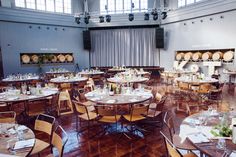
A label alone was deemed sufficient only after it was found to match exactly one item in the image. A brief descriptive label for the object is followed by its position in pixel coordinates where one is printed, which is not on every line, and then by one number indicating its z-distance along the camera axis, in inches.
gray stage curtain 555.8
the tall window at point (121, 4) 547.2
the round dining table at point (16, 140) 80.0
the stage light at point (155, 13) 408.0
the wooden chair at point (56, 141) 91.6
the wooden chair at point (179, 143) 103.2
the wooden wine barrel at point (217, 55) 421.4
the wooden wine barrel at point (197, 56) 461.7
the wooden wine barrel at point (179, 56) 496.6
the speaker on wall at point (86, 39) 557.0
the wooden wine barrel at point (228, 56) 399.5
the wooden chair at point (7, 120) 125.7
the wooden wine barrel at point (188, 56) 478.9
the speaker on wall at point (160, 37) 518.5
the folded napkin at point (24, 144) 83.6
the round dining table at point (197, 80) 260.3
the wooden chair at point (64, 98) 232.5
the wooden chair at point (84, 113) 160.1
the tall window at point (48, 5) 475.8
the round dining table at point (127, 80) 275.5
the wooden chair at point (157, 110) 168.0
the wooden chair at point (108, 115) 152.6
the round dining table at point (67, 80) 298.0
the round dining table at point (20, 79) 319.4
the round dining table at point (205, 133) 76.4
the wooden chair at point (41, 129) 107.0
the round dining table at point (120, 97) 165.0
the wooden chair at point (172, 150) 75.1
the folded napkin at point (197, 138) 84.8
